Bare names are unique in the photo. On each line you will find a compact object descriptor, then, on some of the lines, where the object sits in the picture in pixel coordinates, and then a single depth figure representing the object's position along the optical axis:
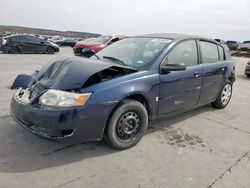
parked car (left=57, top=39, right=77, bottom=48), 23.84
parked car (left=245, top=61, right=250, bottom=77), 8.15
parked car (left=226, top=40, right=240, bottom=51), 25.67
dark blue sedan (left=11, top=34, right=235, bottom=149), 2.33
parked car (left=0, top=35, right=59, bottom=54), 12.50
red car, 10.75
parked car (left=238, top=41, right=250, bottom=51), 24.32
